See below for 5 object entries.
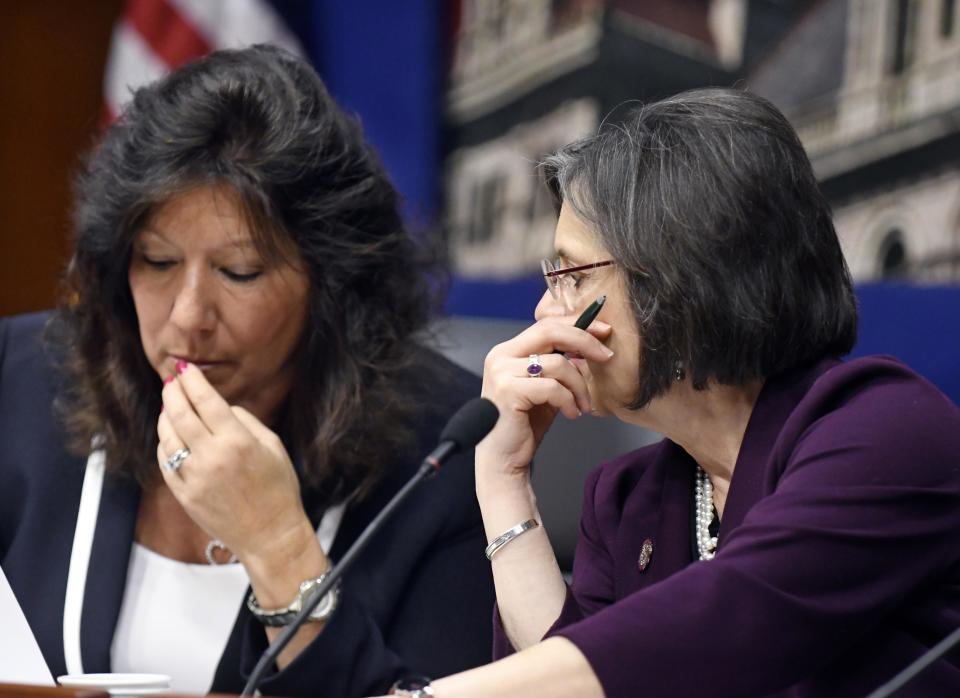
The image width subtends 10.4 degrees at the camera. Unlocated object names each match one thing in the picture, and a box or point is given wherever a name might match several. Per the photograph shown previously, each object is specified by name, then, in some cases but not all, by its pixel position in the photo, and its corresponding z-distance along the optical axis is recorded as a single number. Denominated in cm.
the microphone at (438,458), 324
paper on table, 333
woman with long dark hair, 362
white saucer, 325
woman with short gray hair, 323
